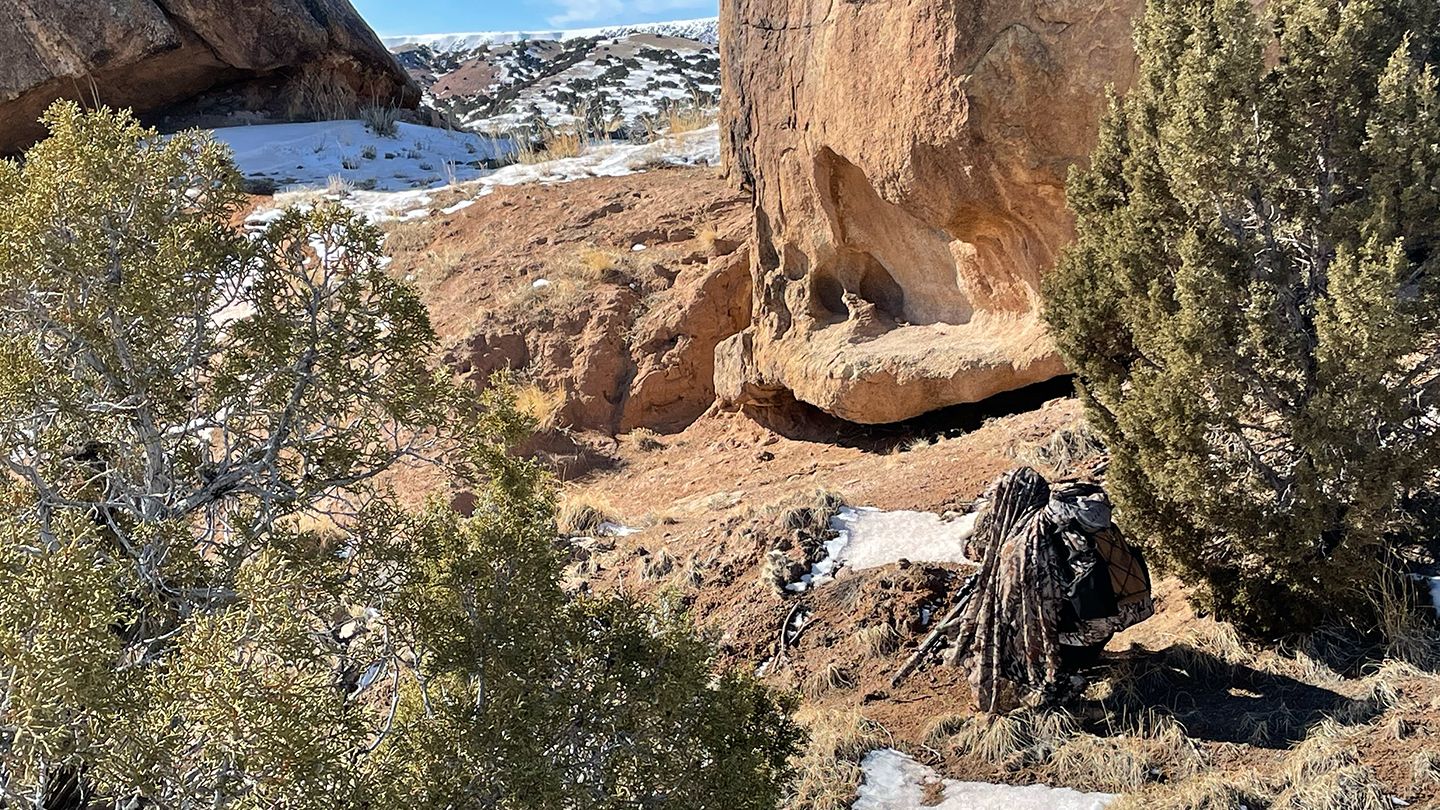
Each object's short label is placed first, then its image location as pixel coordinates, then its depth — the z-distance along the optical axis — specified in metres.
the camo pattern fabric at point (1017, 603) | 4.30
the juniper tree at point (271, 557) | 2.27
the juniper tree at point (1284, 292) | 3.96
